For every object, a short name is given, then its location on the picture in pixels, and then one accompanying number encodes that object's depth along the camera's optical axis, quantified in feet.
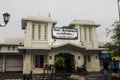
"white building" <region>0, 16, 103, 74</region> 37.90
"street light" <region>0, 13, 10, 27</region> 18.98
